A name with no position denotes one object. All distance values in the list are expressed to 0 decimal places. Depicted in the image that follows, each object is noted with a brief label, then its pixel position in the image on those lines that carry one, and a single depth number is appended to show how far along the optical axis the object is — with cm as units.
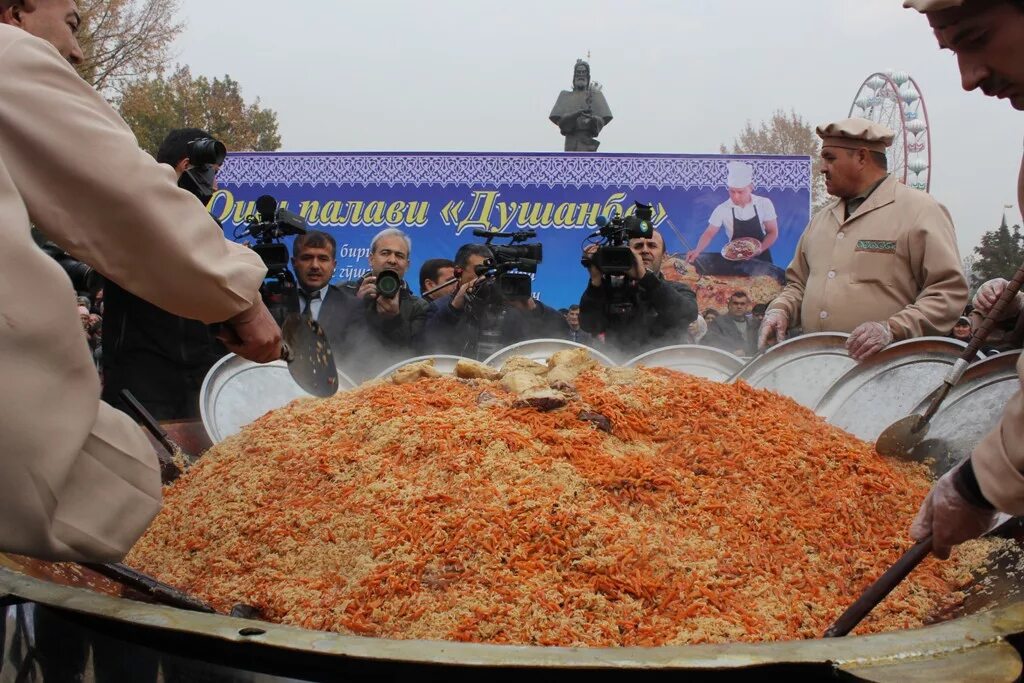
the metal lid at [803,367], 258
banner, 738
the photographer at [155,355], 330
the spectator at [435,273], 711
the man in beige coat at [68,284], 96
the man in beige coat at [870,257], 298
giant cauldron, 99
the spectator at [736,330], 609
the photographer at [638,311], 439
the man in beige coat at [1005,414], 118
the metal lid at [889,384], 224
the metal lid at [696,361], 305
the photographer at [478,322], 461
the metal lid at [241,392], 252
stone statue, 877
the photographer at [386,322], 403
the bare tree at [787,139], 2803
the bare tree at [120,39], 1638
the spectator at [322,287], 446
